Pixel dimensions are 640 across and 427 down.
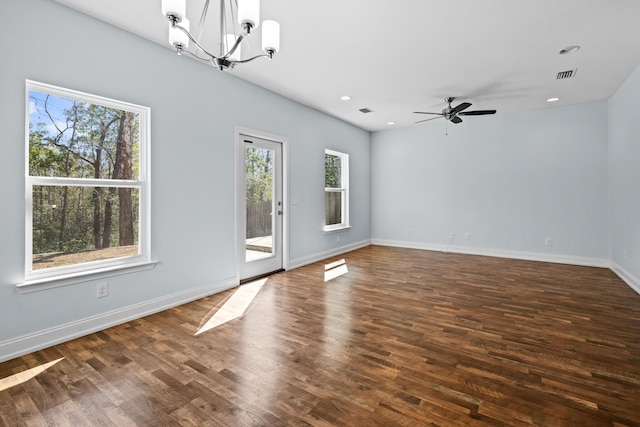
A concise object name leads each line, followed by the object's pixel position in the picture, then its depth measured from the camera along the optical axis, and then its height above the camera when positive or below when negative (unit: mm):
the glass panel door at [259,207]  4270 +122
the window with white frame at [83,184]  2529 +291
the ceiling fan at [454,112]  4679 +1605
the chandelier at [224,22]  1767 +1181
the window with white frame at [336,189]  6327 +534
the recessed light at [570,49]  3311 +1781
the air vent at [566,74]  3971 +1827
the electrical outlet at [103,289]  2834 -679
